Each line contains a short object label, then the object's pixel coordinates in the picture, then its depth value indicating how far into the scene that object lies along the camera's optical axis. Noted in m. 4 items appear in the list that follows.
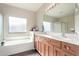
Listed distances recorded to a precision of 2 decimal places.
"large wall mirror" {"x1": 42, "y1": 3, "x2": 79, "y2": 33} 1.83
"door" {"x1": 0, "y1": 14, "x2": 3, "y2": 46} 2.92
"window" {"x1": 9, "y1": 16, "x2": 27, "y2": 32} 3.22
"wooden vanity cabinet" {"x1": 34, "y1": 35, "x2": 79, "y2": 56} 1.17
